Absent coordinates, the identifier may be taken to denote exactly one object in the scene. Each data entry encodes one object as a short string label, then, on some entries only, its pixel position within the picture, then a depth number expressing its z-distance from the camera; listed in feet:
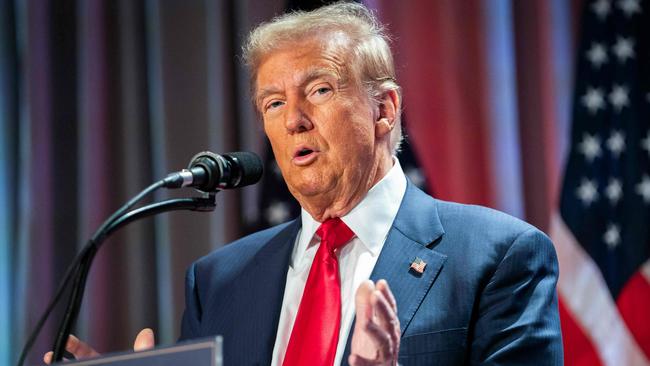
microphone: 12.66
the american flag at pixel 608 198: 22.29
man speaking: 14.58
